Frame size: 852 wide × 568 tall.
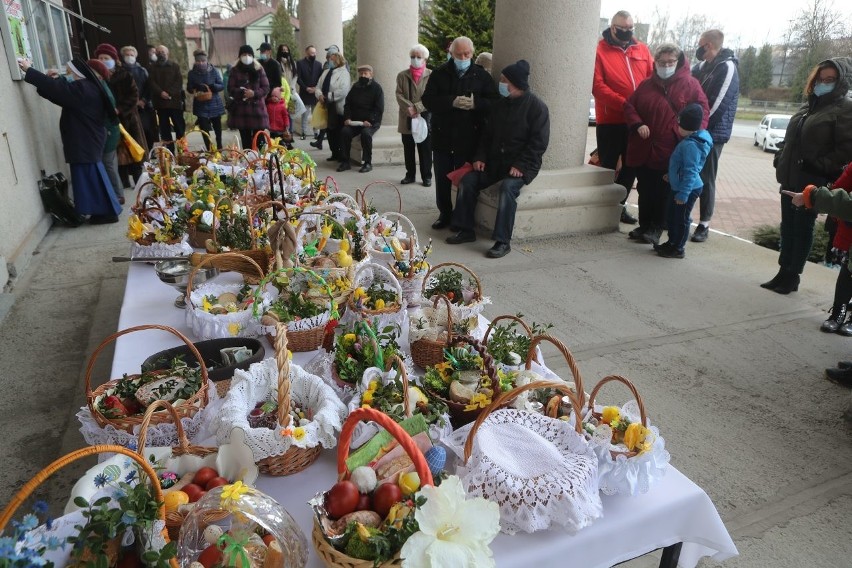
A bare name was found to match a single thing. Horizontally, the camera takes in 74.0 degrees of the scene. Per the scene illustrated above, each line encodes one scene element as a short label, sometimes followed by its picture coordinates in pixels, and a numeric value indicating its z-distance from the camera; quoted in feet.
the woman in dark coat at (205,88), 30.19
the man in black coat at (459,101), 18.16
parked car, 45.96
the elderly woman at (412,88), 23.95
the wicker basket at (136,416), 5.16
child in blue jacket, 15.61
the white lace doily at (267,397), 4.74
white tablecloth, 4.35
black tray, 6.17
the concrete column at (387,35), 28.78
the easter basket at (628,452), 4.71
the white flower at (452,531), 3.43
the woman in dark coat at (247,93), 26.94
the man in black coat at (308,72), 35.29
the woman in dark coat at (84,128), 17.65
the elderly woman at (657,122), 16.89
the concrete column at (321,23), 37.93
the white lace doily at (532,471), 4.36
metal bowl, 8.68
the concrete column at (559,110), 17.35
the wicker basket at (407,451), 3.71
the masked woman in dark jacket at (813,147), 12.51
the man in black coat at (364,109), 26.53
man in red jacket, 19.26
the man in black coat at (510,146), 16.43
